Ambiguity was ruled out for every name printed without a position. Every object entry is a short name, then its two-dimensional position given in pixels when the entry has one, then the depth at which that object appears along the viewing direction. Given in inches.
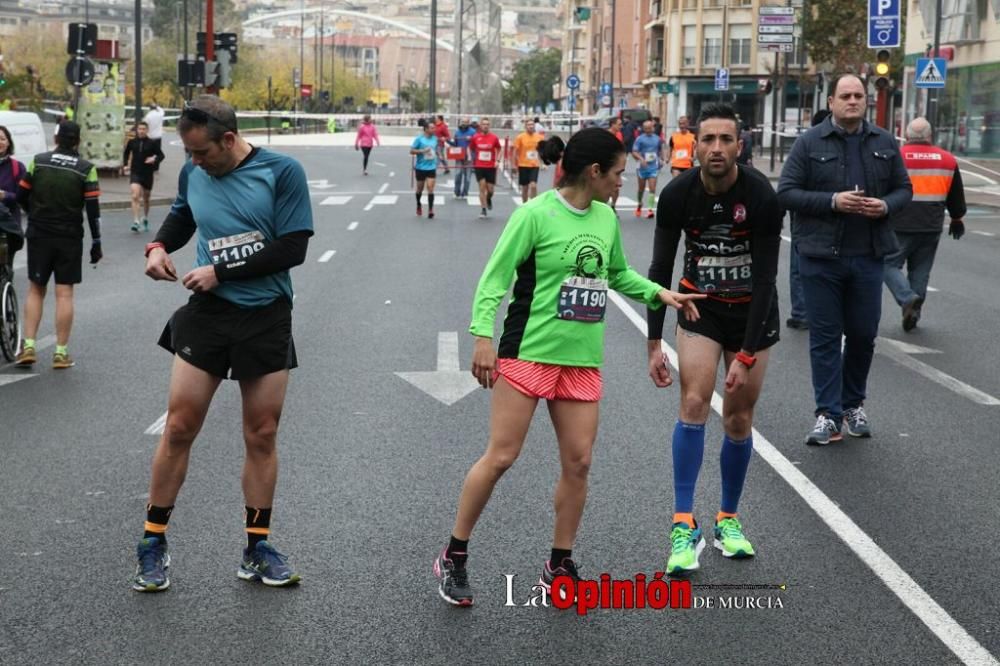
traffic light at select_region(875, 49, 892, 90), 1133.7
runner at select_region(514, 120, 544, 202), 1151.6
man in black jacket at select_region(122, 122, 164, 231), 947.3
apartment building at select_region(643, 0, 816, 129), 3496.6
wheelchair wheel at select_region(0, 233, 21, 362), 447.5
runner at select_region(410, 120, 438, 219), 1114.7
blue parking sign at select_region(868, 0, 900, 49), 1168.8
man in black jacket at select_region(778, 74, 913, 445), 321.7
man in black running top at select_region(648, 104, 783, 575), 235.8
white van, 915.4
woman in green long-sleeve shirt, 211.5
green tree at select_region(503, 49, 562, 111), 7760.8
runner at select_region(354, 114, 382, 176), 1852.9
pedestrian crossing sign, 1284.4
